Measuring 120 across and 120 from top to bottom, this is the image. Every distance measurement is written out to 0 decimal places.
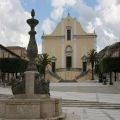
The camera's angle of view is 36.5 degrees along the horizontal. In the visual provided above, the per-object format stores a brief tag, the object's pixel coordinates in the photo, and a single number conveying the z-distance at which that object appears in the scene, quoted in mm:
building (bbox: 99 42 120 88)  40300
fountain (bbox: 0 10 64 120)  7951
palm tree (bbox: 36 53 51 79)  43169
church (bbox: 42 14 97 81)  45089
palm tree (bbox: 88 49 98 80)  43098
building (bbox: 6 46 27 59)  52490
